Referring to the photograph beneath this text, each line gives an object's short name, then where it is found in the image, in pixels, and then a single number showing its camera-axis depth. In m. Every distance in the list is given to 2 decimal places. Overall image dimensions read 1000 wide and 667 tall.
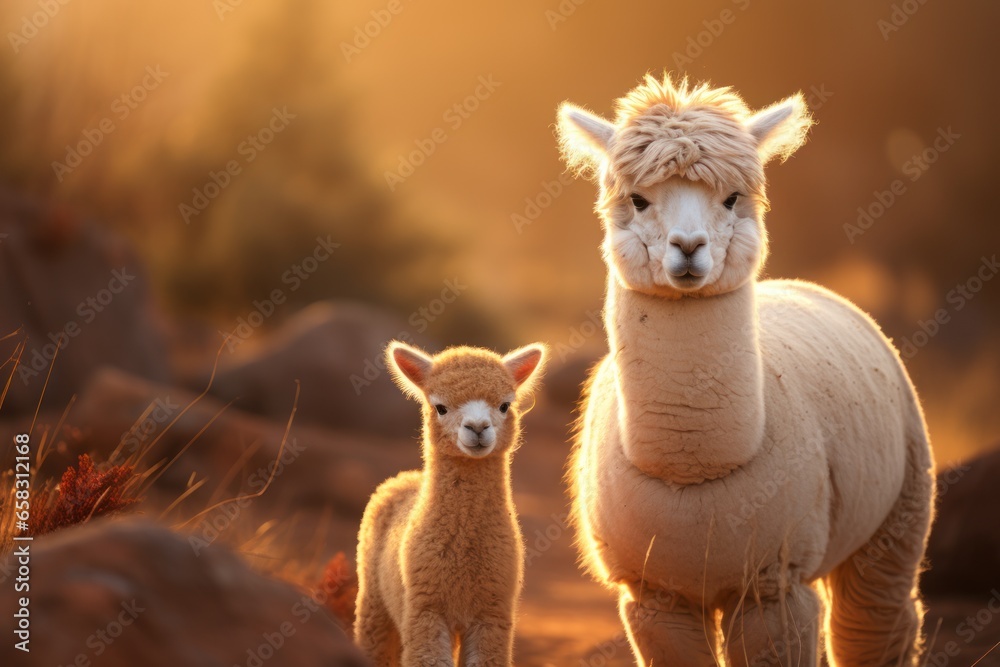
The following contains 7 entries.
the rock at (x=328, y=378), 22.95
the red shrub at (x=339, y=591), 10.55
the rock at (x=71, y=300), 20.22
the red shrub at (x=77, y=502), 8.20
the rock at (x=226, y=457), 16.98
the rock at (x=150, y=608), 4.99
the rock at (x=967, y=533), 13.03
